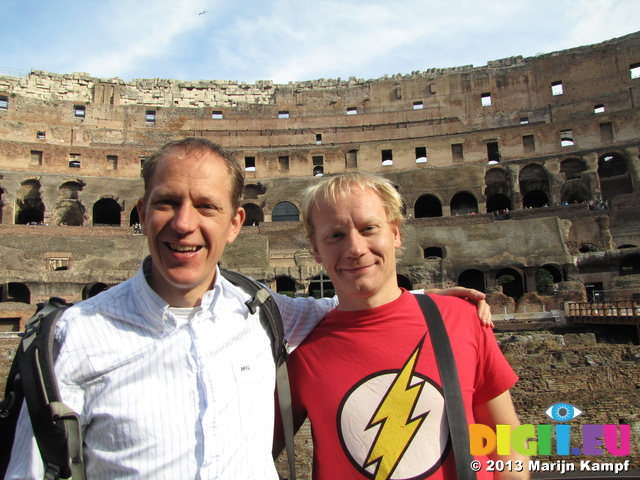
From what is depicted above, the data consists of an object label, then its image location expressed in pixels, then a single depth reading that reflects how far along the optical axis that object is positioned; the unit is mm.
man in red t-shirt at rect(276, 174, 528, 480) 788
